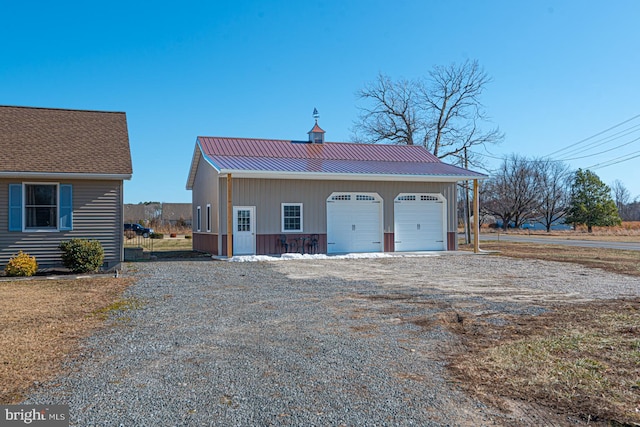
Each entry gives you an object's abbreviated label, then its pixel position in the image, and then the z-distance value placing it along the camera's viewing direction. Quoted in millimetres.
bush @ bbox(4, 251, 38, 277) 12586
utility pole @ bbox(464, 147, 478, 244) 26578
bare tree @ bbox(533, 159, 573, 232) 61938
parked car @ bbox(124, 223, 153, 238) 37531
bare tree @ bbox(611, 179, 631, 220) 92000
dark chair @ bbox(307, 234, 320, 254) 18766
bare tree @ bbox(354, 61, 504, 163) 32219
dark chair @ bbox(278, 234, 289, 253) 18328
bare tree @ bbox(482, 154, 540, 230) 60938
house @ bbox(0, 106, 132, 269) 13523
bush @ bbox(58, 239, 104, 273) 12977
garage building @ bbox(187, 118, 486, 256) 18094
